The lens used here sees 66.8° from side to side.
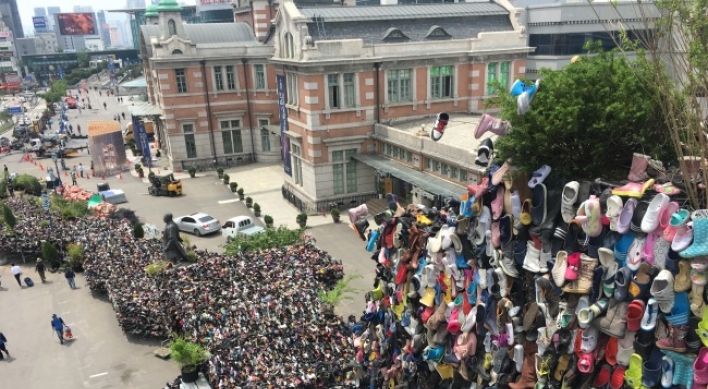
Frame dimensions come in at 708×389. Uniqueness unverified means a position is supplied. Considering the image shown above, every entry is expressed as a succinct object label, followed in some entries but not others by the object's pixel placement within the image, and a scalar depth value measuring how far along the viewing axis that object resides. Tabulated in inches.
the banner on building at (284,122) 1504.8
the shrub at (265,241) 1051.3
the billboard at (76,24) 6594.5
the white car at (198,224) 1344.9
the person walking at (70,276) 1045.8
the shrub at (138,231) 1222.9
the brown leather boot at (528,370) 466.9
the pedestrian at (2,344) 846.5
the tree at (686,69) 368.5
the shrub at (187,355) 694.5
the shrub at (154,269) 945.5
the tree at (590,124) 436.5
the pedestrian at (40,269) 1099.3
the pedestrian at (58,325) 872.3
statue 994.7
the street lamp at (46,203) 1232.2
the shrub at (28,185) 1711.4
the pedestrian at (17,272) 1091.9
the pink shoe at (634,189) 382.3
